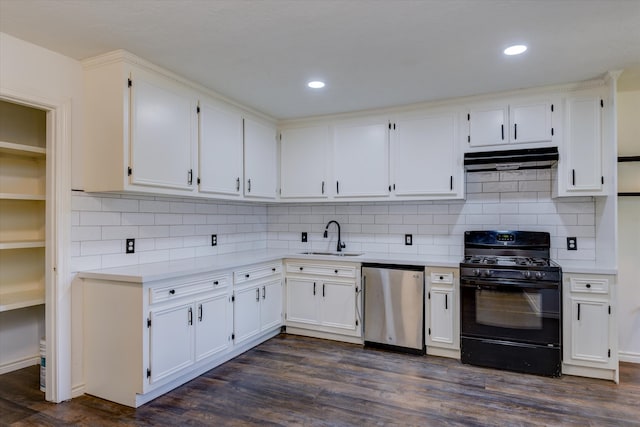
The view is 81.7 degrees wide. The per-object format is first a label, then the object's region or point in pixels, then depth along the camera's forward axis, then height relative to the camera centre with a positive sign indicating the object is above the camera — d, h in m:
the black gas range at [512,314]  3.00 -0.86
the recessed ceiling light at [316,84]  3.12 +1.10
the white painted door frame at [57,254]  2.58 -0.29
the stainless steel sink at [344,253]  4.21 -0.48
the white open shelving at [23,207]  3.02 +0.05
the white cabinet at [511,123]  3.25 +0.80
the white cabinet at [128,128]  2.61 +0.63
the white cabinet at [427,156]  3.57 +0.55
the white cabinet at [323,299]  3.75 -0.91
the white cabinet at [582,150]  3.10 +0.52
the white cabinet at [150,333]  2.49 -0.88
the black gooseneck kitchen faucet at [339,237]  4.30 -0.30
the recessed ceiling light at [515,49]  2.46 +1.09
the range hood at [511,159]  3.18 +0.46
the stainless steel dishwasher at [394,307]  3.46 -0.91
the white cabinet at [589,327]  2.90 -0.93
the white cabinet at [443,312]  3.35 -0.92
